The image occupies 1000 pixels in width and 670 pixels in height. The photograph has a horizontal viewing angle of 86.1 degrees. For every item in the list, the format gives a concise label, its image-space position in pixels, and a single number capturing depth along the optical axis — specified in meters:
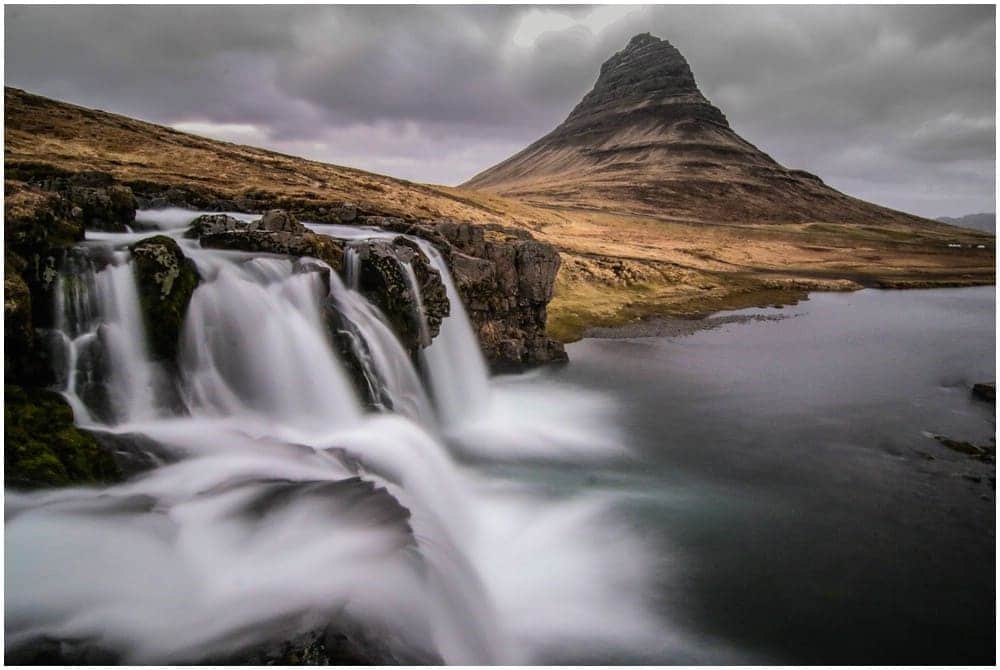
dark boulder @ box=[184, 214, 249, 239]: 17.41
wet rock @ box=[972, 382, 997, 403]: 22.50
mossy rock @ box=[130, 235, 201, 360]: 12.24
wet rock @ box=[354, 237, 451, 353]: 18.09
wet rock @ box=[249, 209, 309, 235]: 18.25
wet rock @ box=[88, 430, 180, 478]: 10.00
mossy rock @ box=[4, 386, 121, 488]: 8.91
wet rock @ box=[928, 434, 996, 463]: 16.47
